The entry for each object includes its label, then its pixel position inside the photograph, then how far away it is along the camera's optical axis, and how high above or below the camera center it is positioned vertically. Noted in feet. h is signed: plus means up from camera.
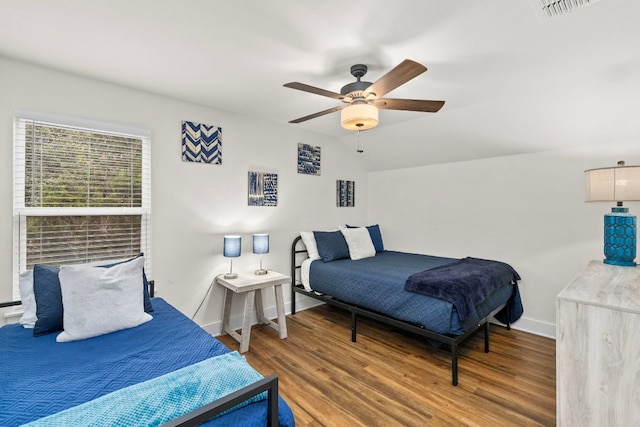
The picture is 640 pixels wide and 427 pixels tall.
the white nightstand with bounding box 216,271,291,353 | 9.43 -2.93
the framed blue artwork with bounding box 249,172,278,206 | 11.48 +0.90
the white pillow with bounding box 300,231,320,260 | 12.52 -1.35
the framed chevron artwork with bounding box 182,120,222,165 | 9.87 +2.34
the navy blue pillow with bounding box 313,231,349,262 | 12.16 -1.39
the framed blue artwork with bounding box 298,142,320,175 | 13.02 +2.32
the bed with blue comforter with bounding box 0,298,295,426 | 3.46 -2.35
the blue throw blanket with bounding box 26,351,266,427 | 3.26 -2.21
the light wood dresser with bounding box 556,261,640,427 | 4.63 -2.37
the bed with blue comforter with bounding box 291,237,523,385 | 8.12 -2.49
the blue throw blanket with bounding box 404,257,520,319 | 8.08 -2.08
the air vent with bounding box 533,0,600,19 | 4.91 +3.42
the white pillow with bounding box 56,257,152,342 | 5.65 -1.76
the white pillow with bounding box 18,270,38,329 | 6.07 -1.79
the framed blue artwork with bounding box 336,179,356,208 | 14.66 +0.91
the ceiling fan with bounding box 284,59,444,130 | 6.61 +2.62
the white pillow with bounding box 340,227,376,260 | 12.68 -1.34
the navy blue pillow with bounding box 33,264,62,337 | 5.73 -1.71
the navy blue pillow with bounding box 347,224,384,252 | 14.35 -1.23
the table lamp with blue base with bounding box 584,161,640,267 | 7.16 +0.28
